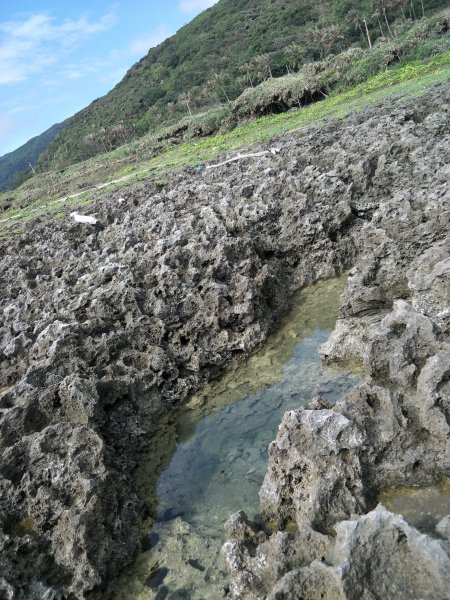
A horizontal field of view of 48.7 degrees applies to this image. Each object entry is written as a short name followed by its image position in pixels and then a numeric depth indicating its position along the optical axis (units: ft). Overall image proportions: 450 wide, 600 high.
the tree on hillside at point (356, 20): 322.14
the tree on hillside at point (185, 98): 393.74
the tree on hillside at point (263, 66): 349.41
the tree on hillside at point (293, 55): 326.85
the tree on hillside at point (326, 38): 320.56
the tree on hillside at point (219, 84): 362.14
